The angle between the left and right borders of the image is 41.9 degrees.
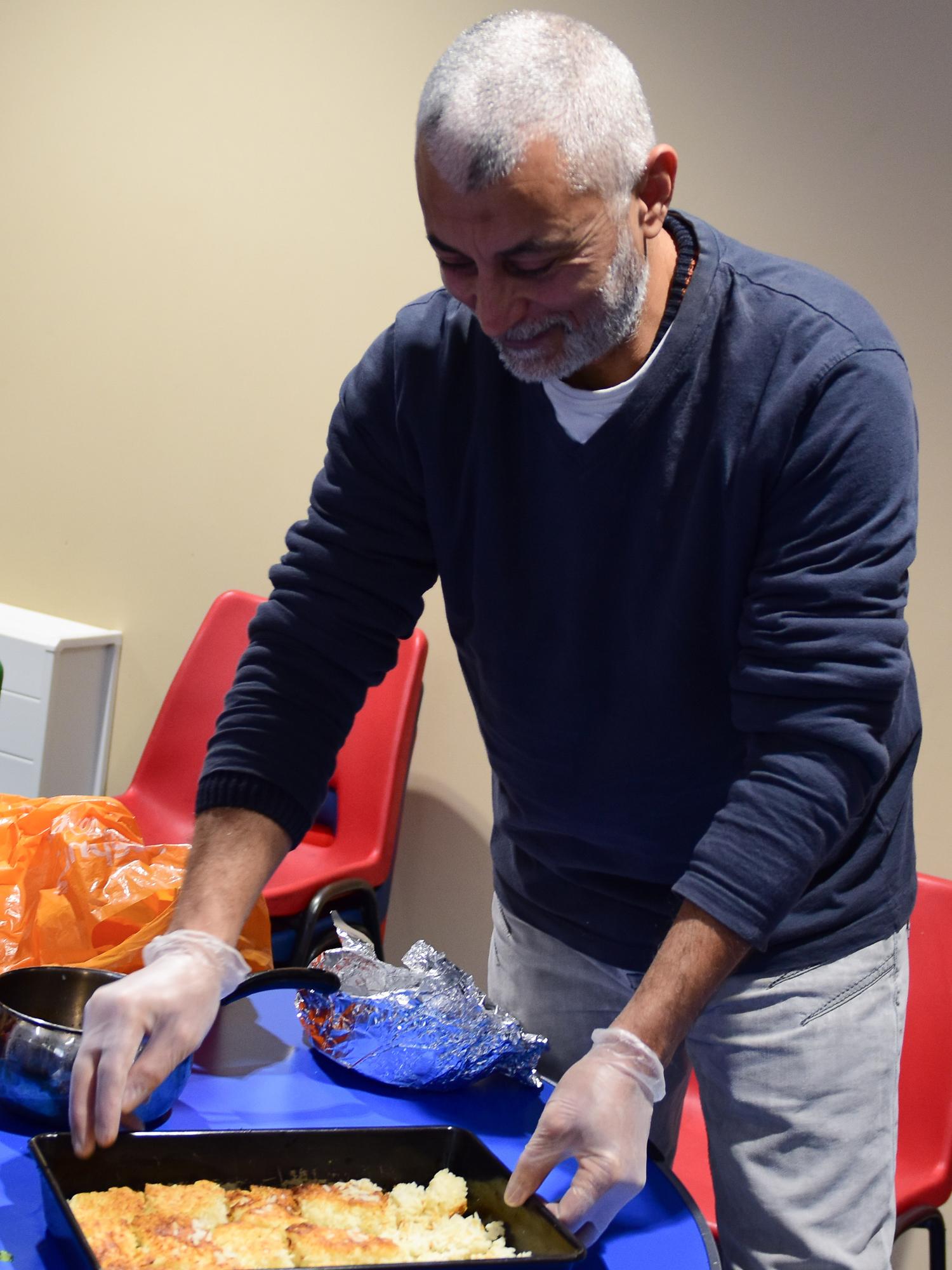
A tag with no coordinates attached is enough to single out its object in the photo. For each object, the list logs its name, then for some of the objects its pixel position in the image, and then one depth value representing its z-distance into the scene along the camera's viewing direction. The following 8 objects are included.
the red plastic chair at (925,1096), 1.63
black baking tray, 0.82
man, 0.98
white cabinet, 2.63
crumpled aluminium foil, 1.08
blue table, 0.88
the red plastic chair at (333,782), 2.15
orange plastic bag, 1.29
